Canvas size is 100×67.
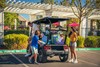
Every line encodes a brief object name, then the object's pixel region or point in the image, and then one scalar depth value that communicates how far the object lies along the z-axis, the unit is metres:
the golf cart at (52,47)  6.69
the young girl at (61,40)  6.93
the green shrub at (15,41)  9.82
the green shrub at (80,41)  11.41
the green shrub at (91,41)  11.70
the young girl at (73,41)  6.82
